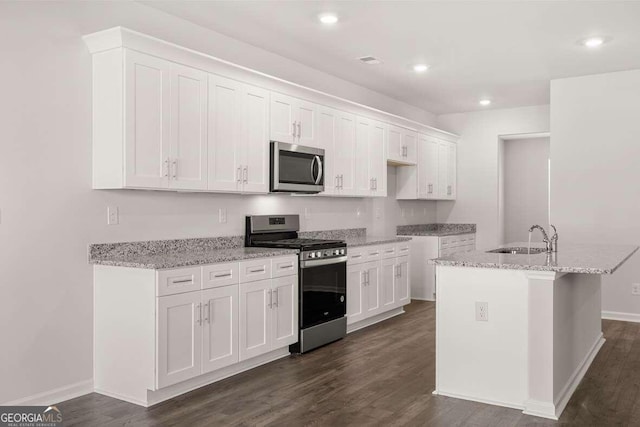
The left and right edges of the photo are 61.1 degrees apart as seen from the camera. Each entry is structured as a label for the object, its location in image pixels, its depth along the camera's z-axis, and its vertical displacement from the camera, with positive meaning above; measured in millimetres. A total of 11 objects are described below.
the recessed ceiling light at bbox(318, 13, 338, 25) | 4141 +1509
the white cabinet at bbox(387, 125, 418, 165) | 6621 +855
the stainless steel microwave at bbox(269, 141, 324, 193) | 4680 +400
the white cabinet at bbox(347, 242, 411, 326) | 5332 -723
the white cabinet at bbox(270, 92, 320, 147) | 4738 +846
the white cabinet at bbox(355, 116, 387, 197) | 5992 +617
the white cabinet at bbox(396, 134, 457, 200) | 7336 +555
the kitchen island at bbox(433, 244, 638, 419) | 3232 -725
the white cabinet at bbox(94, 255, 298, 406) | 3361 -764
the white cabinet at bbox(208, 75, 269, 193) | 4117 +607
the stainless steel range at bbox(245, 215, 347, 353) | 4566 -580
